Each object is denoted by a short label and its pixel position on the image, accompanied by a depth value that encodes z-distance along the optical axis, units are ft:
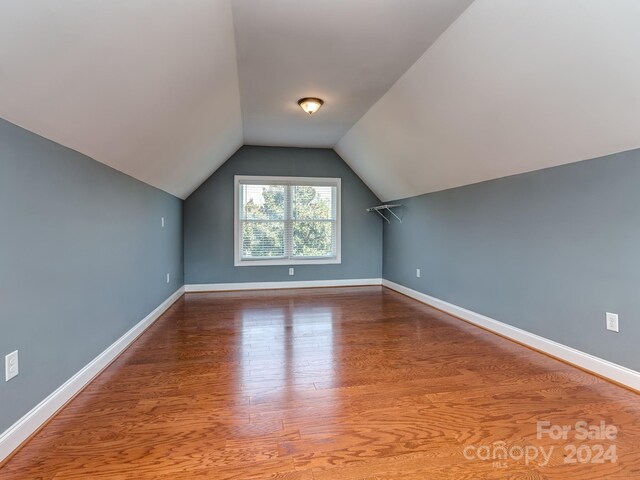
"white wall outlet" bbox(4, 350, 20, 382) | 5.13
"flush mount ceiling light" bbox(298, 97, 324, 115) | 11.84
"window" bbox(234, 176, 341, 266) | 18.66
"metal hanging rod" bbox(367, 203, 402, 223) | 17.77
